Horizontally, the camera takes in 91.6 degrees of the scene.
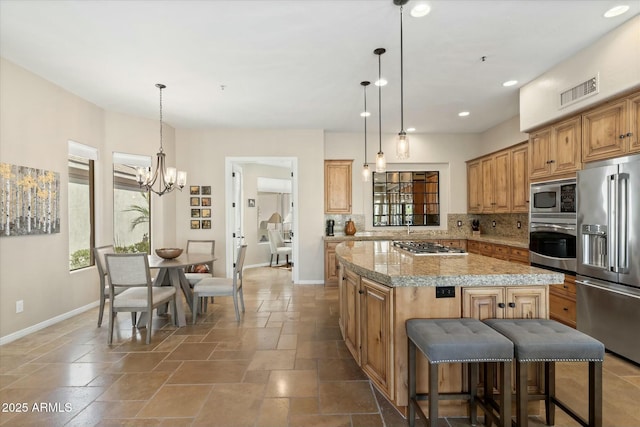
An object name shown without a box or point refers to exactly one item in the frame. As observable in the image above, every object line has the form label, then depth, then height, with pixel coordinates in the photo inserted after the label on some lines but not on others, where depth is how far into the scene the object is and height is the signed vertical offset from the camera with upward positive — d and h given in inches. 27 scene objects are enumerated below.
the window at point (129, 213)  195.6 +0.5
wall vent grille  113.3 +46.1
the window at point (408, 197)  252.1 +12.6
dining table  141.5 -30.0
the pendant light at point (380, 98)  118.7 +61.1
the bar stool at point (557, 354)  61.3 -28.0
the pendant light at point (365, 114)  150.2 +61.6
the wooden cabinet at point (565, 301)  123.6 -37.2
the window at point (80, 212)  165.0 +1.1
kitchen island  74.9 -22.1
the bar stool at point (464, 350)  61.8 -27.5
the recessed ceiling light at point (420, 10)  92.3 +61.4
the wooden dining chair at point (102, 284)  136.9 -30.8
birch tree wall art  124.5 +5.8
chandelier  160.1 +19.3
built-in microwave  124.6 +6.5
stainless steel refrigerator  100.9 -14.7
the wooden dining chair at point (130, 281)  122.2 -26.9
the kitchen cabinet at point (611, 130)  102.7 +29.0
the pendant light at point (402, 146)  105.0 +22.5
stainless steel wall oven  124.2 -5.6
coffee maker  235.2 -9.9
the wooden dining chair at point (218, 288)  147.0 -35.8
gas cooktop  111.0 -14.0
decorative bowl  150.2 -19.0
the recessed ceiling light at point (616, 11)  94.6 +62.2
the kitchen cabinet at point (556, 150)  124.3 +26.7
